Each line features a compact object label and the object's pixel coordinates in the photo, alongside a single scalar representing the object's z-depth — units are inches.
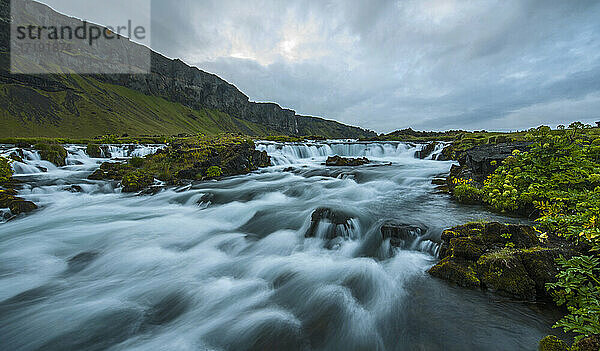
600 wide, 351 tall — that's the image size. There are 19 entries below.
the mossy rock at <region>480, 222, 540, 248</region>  198.1
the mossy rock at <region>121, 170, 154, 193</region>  564.1
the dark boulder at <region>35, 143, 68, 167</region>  828.0
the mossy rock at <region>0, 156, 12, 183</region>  522.0
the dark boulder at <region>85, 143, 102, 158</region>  1059.3
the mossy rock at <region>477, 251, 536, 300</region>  167.5
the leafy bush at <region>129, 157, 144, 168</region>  723.4
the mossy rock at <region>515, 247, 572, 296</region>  164.4
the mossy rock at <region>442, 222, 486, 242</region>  221.6
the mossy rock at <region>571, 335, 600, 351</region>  94.5
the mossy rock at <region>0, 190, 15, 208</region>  400.8
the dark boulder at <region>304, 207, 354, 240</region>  305.0
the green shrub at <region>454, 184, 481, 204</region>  369.1
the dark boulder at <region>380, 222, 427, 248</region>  269.3
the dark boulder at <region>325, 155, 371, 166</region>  875.4
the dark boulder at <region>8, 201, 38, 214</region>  399.7
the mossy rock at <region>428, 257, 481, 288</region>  185.9
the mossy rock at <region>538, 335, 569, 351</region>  110.4
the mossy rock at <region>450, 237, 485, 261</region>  197.6
